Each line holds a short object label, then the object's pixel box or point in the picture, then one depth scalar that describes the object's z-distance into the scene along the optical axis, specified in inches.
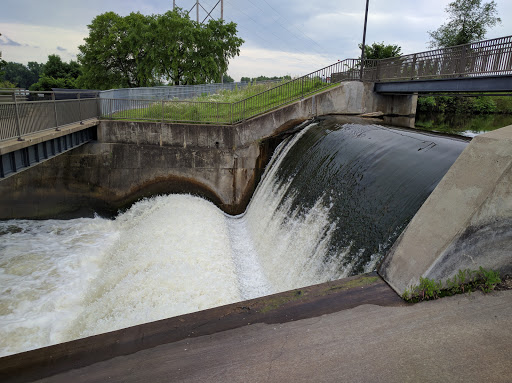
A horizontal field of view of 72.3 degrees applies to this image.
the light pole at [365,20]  737.8
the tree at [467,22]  1651.1
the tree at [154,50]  1307.8
